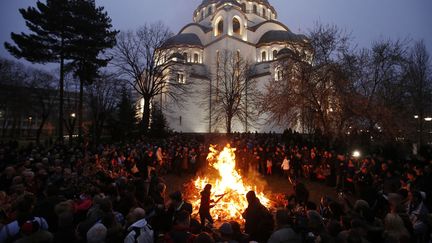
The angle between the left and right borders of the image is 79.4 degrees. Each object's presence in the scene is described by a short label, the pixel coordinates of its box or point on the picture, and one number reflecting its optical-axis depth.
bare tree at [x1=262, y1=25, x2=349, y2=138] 16.11
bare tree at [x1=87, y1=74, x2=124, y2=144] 29.30
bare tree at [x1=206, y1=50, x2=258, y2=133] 37.56
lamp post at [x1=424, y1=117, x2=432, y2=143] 30.07
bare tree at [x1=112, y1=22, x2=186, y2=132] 29.81
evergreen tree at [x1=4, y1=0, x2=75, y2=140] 21.58
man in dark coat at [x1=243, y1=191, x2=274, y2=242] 5.25
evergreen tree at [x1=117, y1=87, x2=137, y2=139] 30.86
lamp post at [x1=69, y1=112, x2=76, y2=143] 26.78
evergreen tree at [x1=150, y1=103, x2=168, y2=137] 33.09
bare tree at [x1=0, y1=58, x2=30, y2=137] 33.72
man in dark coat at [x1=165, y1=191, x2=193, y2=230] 5.24
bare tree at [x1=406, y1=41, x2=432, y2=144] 23.08
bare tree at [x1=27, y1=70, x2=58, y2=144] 37.22
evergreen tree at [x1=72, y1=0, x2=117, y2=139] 23.11
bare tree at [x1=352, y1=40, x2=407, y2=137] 15.45
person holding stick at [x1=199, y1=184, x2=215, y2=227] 7.16
